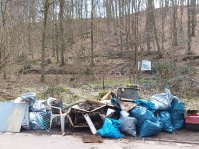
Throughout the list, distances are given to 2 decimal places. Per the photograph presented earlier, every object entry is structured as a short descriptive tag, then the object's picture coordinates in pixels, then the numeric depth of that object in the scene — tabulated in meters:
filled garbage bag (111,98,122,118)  5.95
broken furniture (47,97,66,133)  5.67
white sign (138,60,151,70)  14.84
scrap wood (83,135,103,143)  4.98
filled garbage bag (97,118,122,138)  5.23
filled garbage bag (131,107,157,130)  5.49
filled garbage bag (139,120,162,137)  5.30
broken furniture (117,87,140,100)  6.95
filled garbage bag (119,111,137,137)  5.42
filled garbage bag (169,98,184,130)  5.82
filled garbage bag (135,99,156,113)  5.83
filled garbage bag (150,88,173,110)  5.94
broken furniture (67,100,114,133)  5.67
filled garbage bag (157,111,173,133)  5.66
